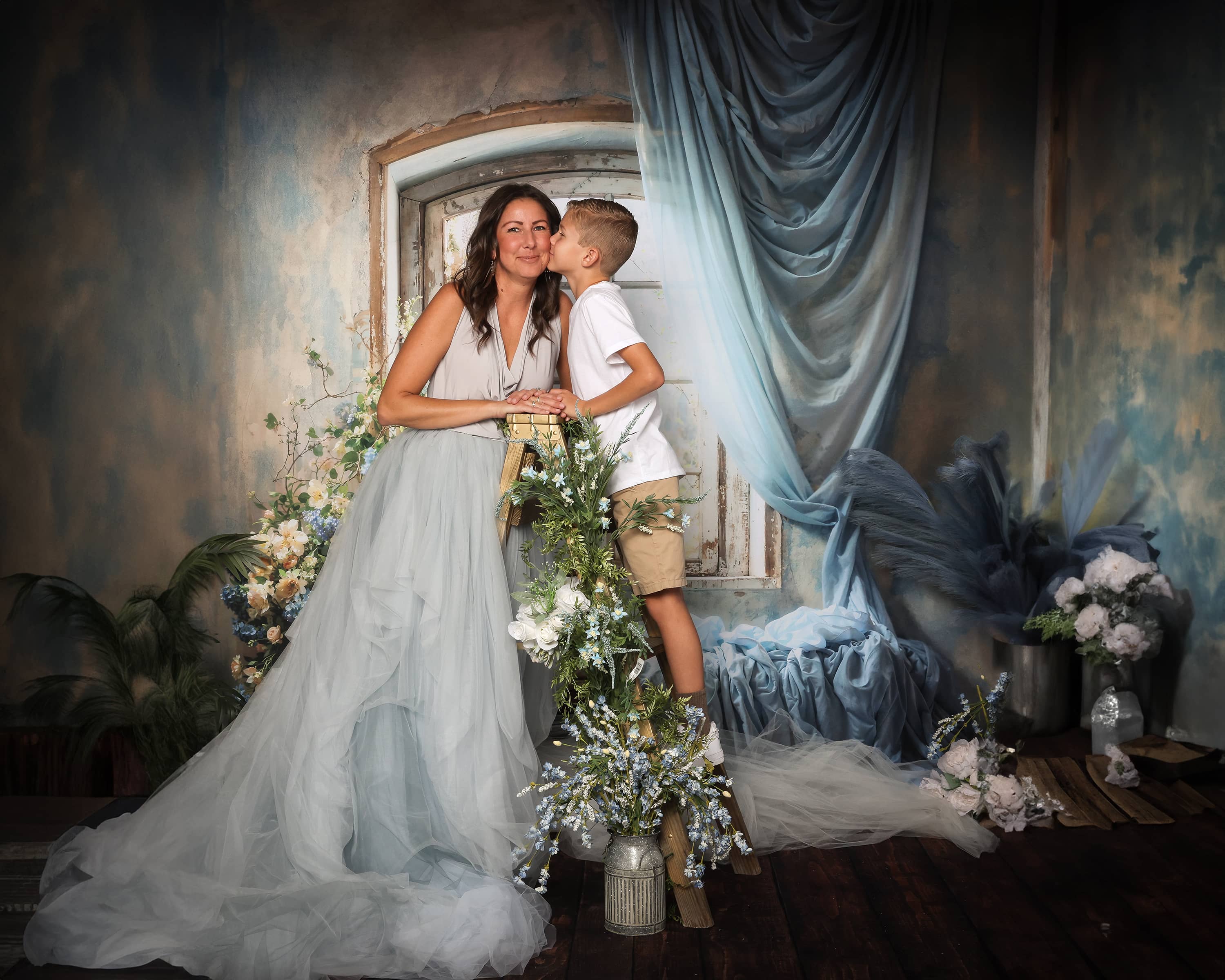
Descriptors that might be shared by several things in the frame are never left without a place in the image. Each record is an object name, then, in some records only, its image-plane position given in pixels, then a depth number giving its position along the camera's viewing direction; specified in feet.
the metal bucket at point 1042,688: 12.37
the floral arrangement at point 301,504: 10.73
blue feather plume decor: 12.20
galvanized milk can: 7.73
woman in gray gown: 7.25
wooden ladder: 7.91
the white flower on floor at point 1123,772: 10.62
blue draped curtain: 12.46
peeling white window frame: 12.89
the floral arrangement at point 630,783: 7.53
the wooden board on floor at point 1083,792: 9.92
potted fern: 11.54
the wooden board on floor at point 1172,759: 10.69
